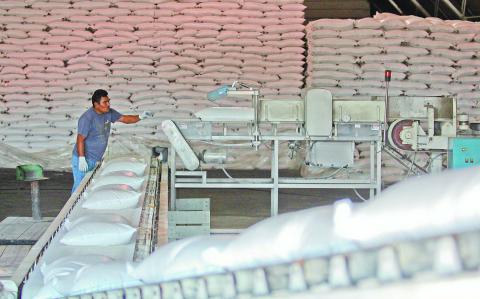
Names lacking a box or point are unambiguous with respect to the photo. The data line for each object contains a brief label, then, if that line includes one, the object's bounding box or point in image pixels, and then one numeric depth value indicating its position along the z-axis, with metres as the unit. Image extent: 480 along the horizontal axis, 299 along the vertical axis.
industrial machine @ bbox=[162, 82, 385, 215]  17.85
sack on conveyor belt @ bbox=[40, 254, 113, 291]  9.17
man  17.89
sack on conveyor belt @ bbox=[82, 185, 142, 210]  14.41
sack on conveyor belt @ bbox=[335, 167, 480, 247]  5.05
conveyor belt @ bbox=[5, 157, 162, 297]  10.89
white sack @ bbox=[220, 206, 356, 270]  5.69
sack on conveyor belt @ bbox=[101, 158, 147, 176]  15.83
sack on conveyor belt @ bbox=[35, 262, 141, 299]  7.74
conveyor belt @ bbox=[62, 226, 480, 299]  4.77
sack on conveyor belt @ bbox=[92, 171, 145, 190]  15.12
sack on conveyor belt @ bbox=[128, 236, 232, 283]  6.59
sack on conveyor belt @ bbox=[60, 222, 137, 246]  12.11
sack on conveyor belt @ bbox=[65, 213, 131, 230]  13.24
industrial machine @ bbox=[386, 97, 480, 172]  17.90
